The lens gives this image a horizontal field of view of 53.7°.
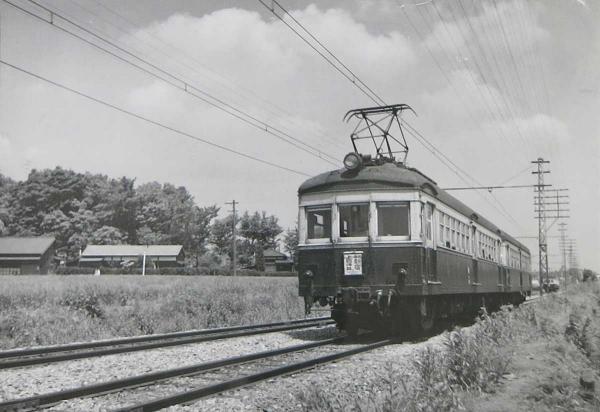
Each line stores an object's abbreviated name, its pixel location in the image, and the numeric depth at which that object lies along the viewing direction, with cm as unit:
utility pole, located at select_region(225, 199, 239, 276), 5872
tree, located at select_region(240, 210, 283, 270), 8819
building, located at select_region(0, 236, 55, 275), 6475
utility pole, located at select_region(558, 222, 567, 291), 7329
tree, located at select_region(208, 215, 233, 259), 9431
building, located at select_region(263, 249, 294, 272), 8206
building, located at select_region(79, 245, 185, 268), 7688
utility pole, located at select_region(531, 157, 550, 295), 5024
